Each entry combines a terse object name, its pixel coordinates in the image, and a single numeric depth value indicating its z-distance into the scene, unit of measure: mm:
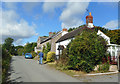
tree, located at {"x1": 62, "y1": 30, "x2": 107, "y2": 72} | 9883
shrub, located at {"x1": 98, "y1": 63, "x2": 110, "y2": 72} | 10297
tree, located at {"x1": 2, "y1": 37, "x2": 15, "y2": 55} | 47591
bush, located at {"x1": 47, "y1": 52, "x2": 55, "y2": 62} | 17228
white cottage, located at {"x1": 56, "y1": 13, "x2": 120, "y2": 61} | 14141
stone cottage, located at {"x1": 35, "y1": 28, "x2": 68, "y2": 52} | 25045
